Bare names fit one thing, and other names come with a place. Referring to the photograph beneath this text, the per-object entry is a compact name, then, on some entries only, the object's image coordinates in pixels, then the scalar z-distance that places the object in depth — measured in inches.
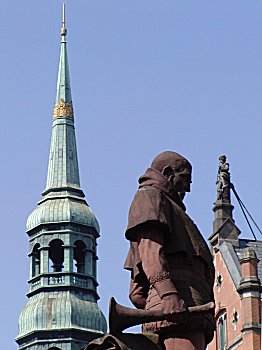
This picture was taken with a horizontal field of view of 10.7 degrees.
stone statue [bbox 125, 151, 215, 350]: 389.4
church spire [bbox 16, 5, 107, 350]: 3422.7
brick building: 1642.5
